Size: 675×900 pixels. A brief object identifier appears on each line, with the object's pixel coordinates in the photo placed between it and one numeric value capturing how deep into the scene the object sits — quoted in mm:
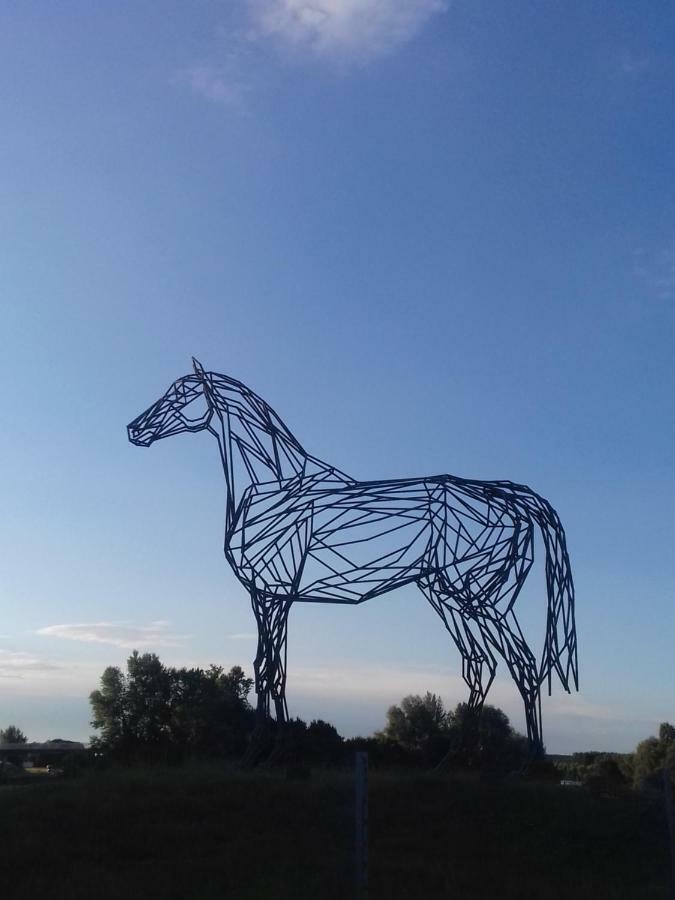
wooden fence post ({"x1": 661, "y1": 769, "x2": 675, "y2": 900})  6930
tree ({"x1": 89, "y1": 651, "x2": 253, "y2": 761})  19688
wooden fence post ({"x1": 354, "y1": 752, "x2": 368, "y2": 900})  6227
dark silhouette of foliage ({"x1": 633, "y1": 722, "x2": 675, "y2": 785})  30894
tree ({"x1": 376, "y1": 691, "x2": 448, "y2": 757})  17752
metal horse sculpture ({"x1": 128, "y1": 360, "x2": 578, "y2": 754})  11070
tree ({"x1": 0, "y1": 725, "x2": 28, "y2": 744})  56175
